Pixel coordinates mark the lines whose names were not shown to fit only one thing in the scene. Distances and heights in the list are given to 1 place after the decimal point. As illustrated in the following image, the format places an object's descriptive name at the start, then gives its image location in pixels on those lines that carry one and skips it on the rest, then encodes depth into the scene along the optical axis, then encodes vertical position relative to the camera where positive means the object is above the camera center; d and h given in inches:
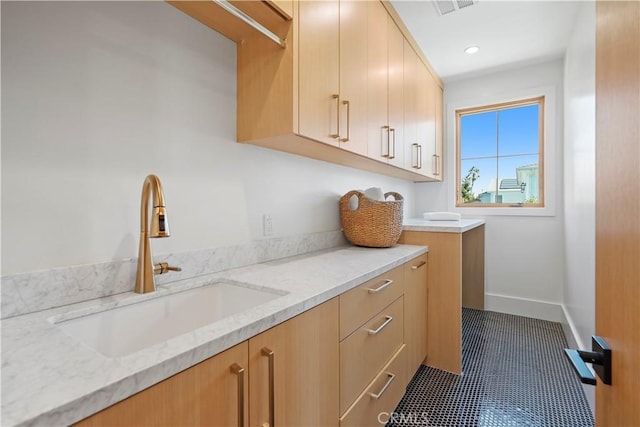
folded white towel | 106.4 -3.0
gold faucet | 37.1 -2.2
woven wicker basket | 76.9 -3.2
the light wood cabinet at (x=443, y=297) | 79.4 -23.2
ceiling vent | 78.6 +52.5
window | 121.2 +21.9
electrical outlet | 61.8 -3.1
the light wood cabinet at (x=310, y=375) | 23.4 -17.5
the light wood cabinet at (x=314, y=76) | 48.7 +24.3
